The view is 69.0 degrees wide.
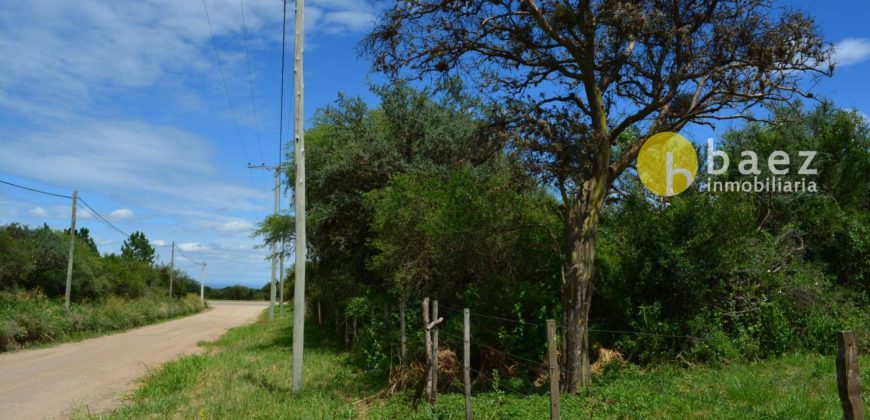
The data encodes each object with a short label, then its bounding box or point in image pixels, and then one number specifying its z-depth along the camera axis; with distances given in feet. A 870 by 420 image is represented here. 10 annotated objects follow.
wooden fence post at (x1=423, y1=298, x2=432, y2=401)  30.63
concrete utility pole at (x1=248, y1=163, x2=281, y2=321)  122.74
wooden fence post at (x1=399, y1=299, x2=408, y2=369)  37.98
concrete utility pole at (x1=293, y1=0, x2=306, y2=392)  39.19
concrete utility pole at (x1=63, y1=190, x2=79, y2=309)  99.40
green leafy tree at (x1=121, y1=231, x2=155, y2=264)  254.45
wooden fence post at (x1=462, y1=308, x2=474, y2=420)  26.81
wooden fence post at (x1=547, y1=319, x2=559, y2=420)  22.20
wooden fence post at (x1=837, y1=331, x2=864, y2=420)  15.81
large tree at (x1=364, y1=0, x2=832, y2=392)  33.17
